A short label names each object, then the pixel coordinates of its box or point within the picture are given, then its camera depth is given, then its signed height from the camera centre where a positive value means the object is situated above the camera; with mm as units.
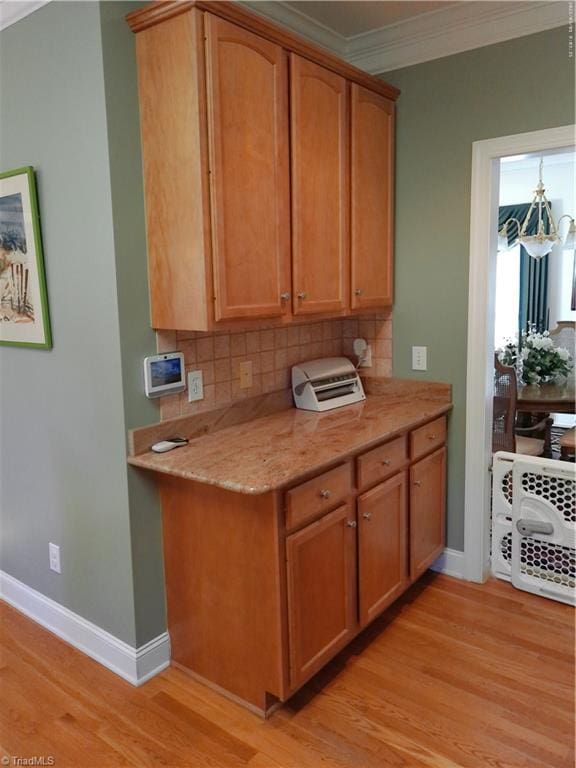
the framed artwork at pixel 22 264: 2262 +180
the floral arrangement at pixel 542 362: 4168 -461
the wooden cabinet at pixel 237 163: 1925 +509
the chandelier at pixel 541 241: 4793 +460
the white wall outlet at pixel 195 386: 2332 -324
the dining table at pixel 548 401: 3729 -659
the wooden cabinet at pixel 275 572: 1937 -966
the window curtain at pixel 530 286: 6266 +121
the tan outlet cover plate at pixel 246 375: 2596 -314
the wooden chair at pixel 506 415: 3594 -723
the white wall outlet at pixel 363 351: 3168 -269
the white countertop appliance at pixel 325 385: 2820 -406
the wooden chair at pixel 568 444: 2842 -717
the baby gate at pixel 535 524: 2725 -1087
